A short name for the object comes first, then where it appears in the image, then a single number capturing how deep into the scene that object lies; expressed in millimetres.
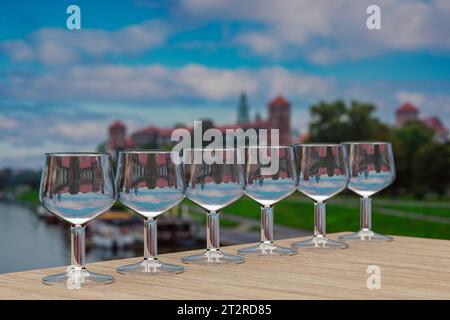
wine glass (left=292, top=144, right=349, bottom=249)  1322
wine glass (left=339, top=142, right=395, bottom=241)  1409
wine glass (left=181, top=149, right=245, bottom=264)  1171
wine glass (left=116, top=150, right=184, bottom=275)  1117
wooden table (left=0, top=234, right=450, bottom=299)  1022
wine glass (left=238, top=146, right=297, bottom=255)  1248
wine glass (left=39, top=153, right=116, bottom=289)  1072
